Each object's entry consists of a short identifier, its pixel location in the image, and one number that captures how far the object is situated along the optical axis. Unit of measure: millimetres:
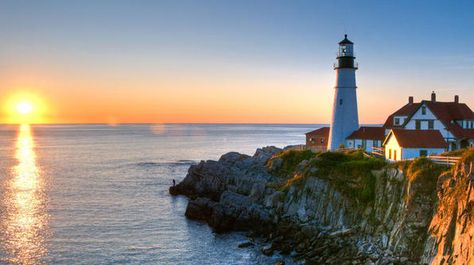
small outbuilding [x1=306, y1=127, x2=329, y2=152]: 68312
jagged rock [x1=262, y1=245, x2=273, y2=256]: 36269
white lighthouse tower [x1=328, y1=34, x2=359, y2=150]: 59531
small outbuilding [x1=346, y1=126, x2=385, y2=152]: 58000
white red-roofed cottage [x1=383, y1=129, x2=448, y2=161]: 42375
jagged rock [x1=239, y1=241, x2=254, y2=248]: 38591
